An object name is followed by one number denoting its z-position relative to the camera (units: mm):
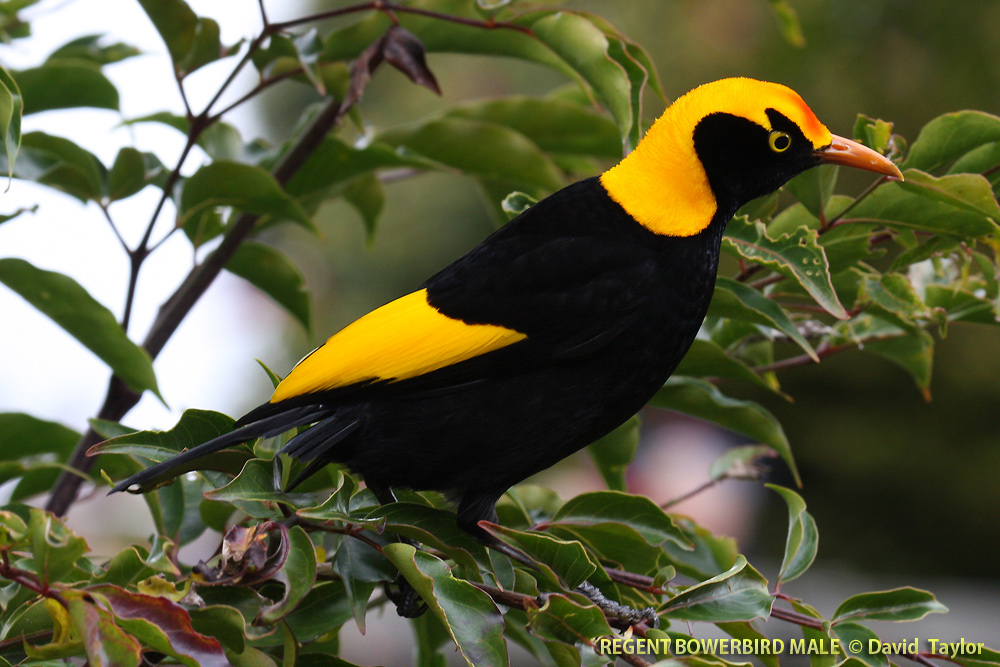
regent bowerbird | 4095
